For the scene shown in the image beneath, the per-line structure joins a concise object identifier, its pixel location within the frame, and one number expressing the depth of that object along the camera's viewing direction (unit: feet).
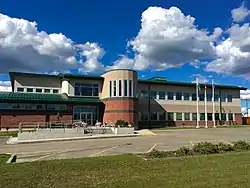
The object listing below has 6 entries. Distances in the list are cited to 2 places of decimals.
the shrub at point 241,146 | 45.62
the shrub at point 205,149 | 41.26
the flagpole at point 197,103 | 159.43
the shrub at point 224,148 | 43.98
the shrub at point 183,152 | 39.50
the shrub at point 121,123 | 110.08
